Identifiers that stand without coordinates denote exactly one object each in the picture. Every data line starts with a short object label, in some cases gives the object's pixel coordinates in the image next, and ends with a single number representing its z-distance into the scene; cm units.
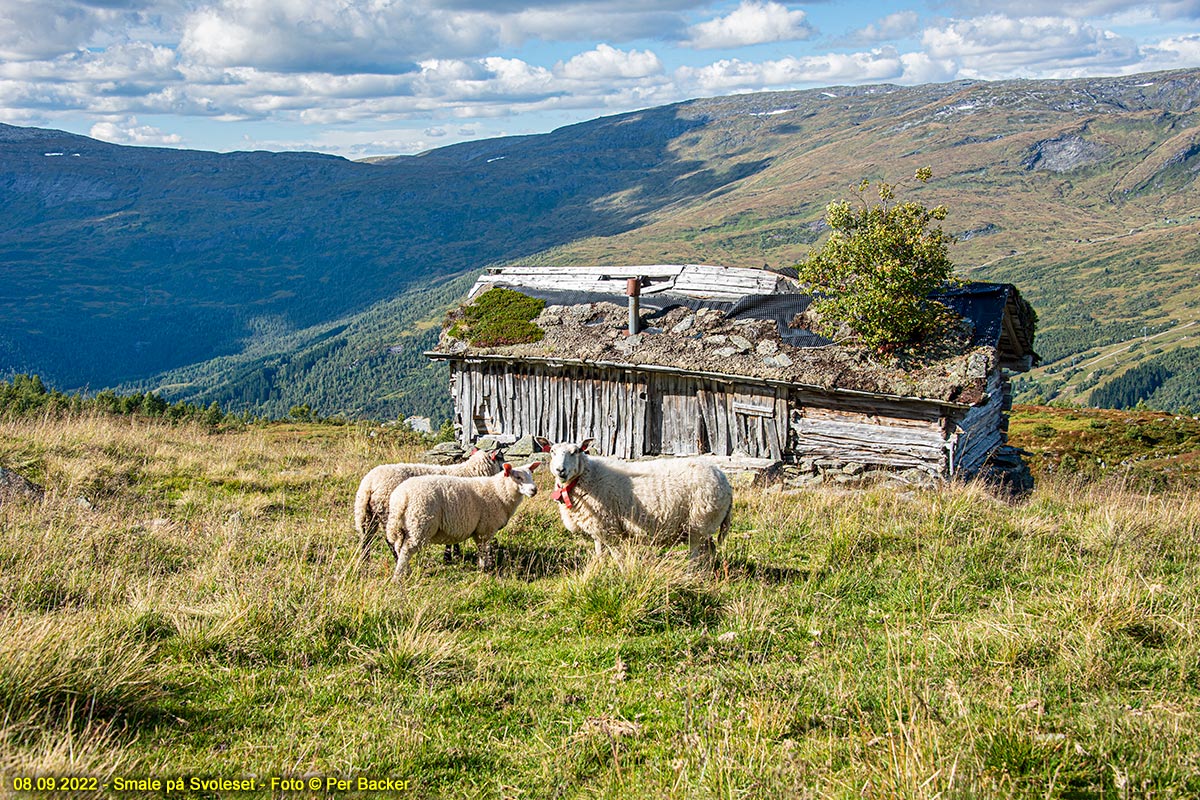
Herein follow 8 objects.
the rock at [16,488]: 1005
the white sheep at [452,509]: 859
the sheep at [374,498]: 941
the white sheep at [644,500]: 838
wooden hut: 1513
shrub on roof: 1500
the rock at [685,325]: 1805
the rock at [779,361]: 1611
